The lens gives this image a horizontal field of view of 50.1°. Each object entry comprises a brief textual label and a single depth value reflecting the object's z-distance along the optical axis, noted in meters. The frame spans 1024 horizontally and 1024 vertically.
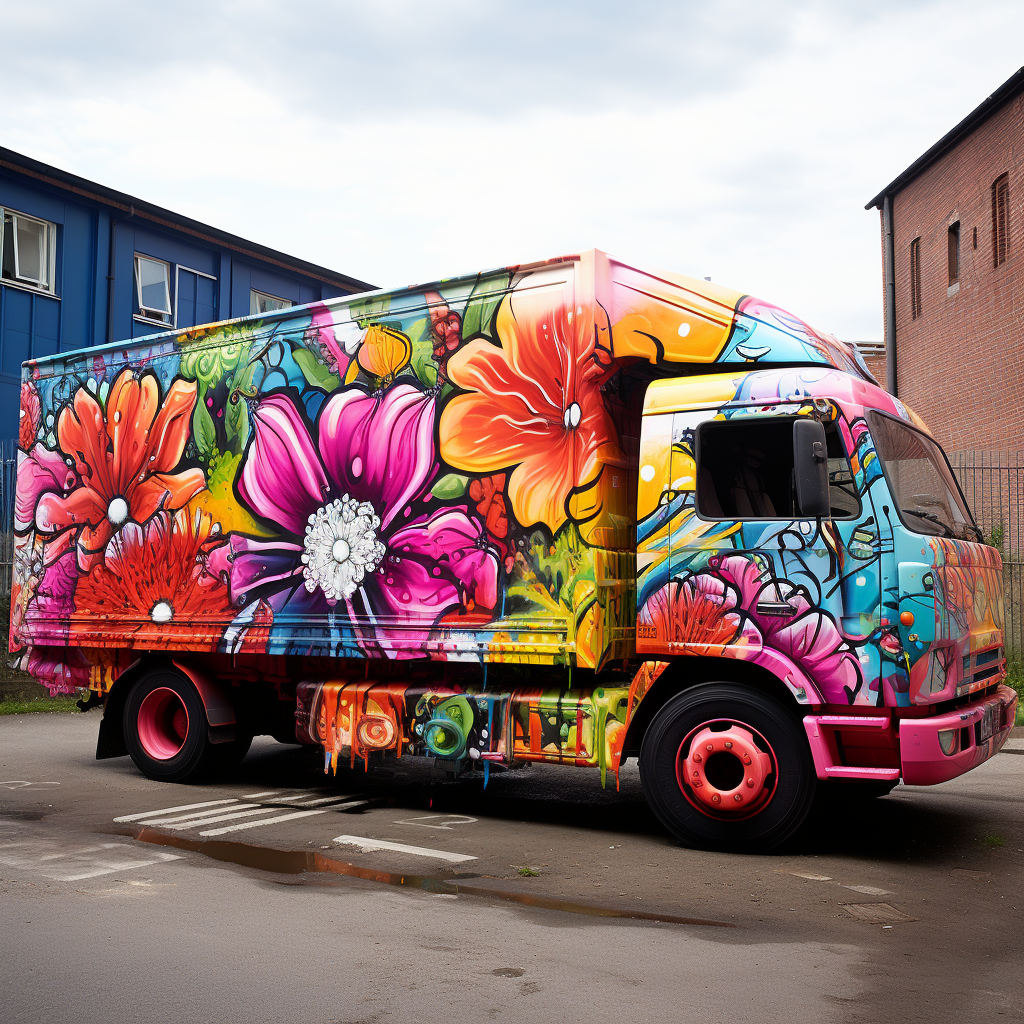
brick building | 19.00
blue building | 19.00
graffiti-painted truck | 6.10
